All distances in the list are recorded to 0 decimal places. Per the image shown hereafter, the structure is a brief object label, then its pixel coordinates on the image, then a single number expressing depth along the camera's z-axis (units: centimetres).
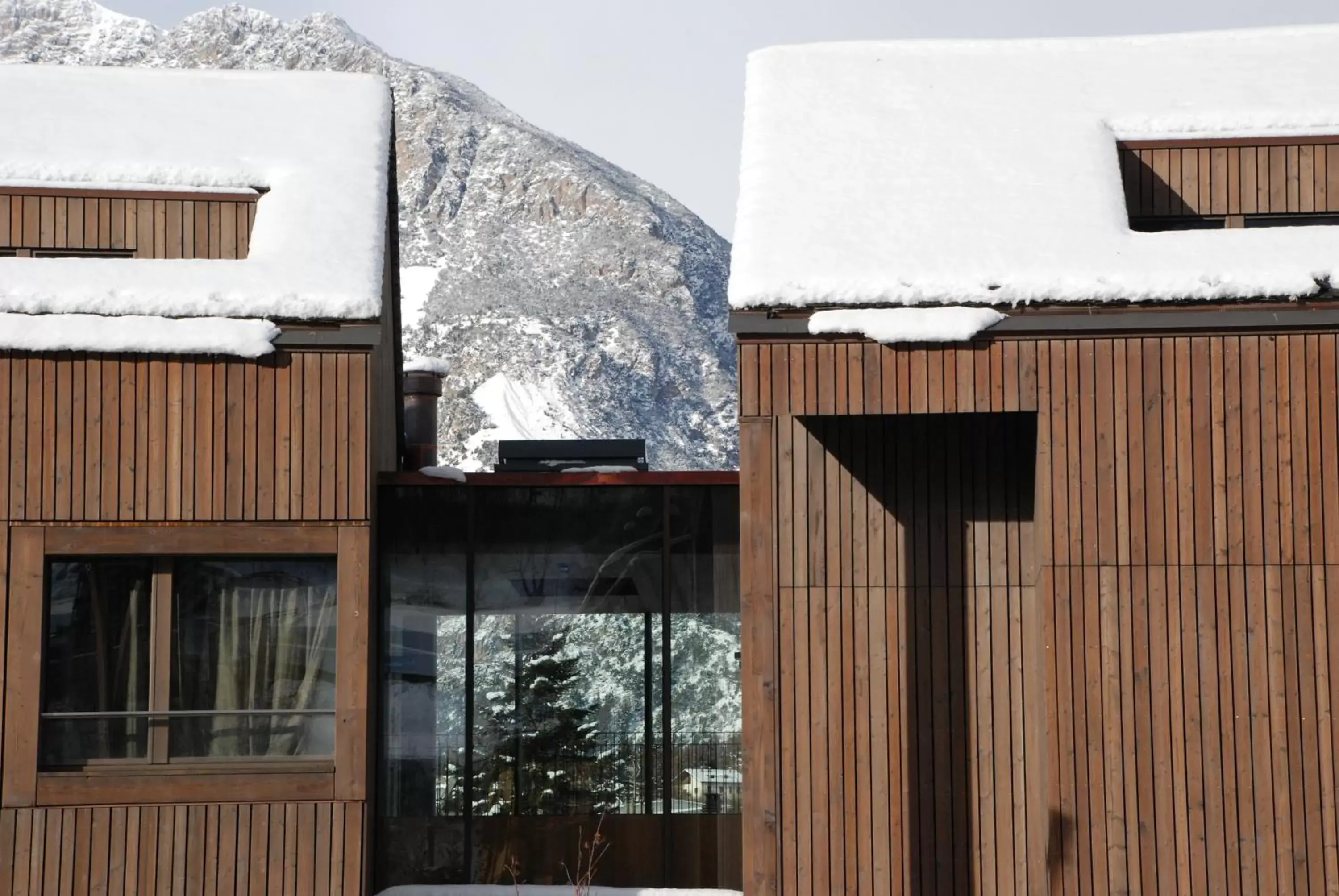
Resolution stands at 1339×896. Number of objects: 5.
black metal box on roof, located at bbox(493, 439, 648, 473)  2584
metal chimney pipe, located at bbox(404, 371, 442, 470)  2664
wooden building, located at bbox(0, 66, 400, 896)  1895
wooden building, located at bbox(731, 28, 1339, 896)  1794
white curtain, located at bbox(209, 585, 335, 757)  1953
